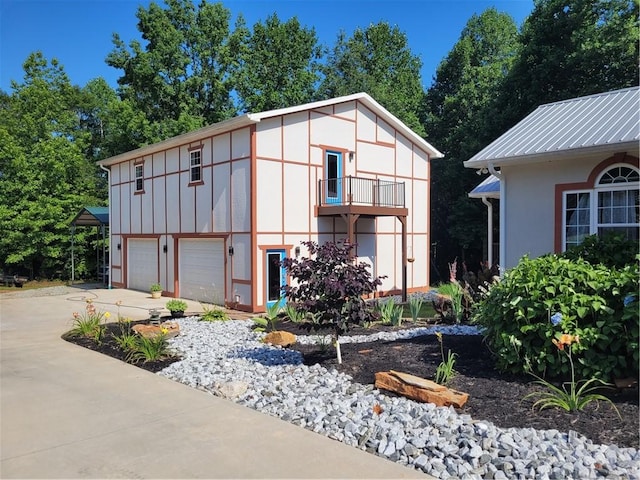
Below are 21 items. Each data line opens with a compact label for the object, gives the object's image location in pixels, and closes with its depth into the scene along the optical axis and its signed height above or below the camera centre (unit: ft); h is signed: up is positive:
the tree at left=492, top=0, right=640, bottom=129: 64.90 +25.43
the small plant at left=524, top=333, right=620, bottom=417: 14.87 -5.18
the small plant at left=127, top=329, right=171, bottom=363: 25.11 -6.12
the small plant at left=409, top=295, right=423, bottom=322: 33.46 -5.21
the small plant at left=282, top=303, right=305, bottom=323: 34.60 -5.87
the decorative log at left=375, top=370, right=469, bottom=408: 16.22 -5.48
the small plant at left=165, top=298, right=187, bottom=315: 38.93 -5.81
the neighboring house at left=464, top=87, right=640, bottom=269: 27.40 +3.69
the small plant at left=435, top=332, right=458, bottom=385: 18.15 -5.28
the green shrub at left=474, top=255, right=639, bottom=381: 16.02 -2.88
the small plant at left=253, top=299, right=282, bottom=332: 33.53 -6.25
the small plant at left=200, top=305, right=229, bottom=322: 37.63 -6.41
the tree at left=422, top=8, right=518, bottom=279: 83.46 +22.14
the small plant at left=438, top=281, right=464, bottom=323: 32.12 -4.47
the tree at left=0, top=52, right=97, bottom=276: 75.23 +9.52
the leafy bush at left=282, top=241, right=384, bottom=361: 21.57 -2.40
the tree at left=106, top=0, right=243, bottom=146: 96.84 +35.66
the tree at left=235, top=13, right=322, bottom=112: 101.96 +37.25
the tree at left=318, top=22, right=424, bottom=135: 102.64 +40.12
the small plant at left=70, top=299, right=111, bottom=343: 31.01 -6.24
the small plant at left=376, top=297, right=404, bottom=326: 32.54 -5.52
